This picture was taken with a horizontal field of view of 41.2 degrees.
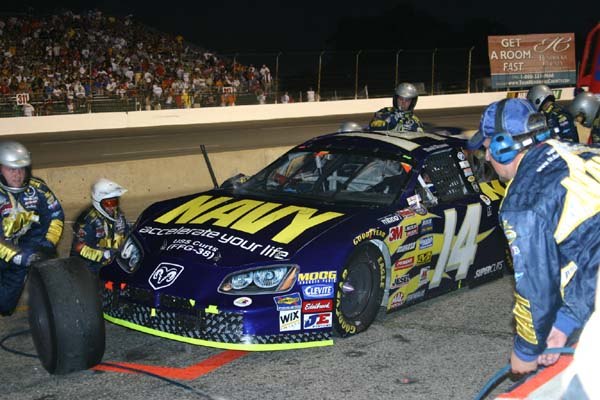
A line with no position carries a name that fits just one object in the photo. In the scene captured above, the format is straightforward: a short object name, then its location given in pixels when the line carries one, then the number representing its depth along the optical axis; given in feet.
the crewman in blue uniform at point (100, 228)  21.40
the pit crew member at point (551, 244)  9.36
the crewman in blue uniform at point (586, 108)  34.50
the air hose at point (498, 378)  9.31
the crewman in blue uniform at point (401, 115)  32.68
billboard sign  111.04
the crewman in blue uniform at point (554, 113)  32.27
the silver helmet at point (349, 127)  33.65
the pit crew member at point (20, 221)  20.42
